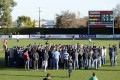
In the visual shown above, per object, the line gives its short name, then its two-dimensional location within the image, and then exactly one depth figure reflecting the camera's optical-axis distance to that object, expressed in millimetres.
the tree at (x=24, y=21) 155400
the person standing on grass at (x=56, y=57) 27992
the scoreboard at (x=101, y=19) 79750
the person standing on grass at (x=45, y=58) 27438
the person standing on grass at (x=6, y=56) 30447
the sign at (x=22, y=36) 94462
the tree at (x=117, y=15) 106062
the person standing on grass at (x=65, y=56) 27712
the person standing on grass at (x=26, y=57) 27784
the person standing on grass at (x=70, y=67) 24297
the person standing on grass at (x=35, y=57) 27881
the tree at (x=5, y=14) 105062
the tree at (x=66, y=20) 122125
